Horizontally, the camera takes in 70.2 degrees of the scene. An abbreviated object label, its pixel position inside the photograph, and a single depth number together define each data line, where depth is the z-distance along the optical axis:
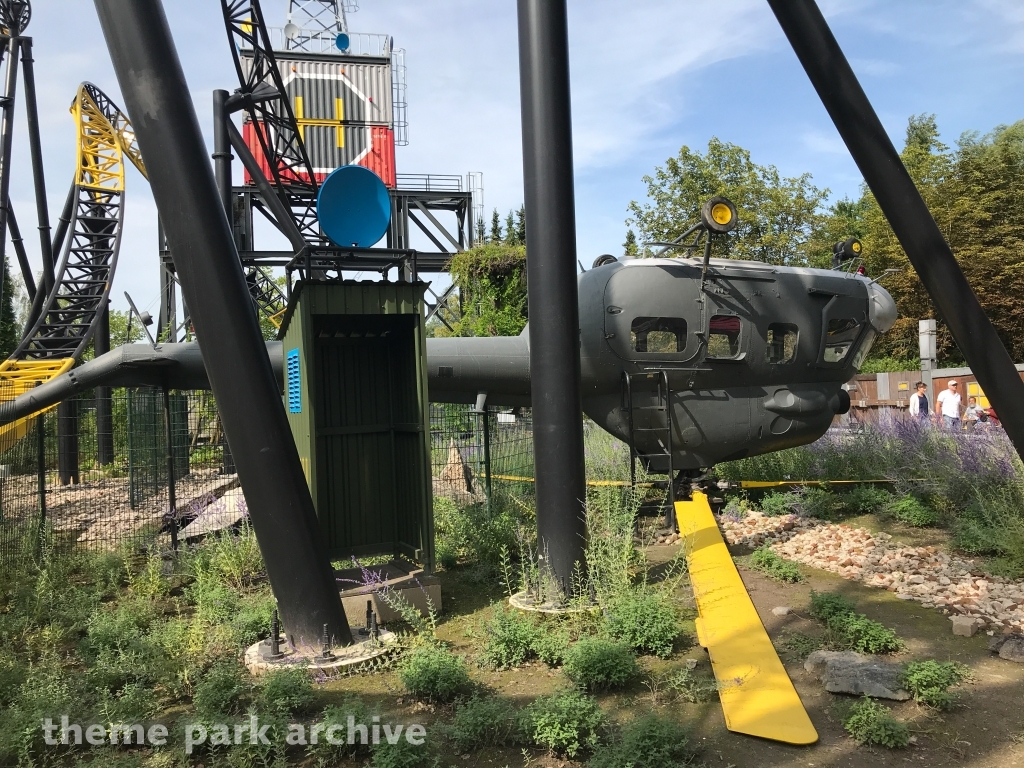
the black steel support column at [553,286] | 5.96
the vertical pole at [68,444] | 11.38
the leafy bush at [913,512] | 8.74
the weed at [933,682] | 4.19
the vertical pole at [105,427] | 14.52
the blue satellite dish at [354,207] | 7.00
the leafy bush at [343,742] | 3.85
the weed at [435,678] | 4.52
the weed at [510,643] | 5.14
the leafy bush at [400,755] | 3.57
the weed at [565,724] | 3.79
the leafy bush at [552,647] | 5.11
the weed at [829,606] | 5.60
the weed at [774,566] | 6.94
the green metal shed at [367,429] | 6.79
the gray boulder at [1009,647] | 4.89
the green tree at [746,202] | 31.67
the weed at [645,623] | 5.17
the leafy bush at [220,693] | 4.35
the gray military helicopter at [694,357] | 8.66
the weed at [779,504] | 9.53
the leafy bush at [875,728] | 3.79
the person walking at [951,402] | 14.16
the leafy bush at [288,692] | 4.32
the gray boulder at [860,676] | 4.37
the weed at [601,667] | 4.61
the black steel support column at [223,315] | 4.66
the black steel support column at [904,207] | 4.59
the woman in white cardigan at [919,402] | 16.55
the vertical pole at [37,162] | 17.12
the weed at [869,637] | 5.08
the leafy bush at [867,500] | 9.53
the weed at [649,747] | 3.48
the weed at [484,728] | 3.92
